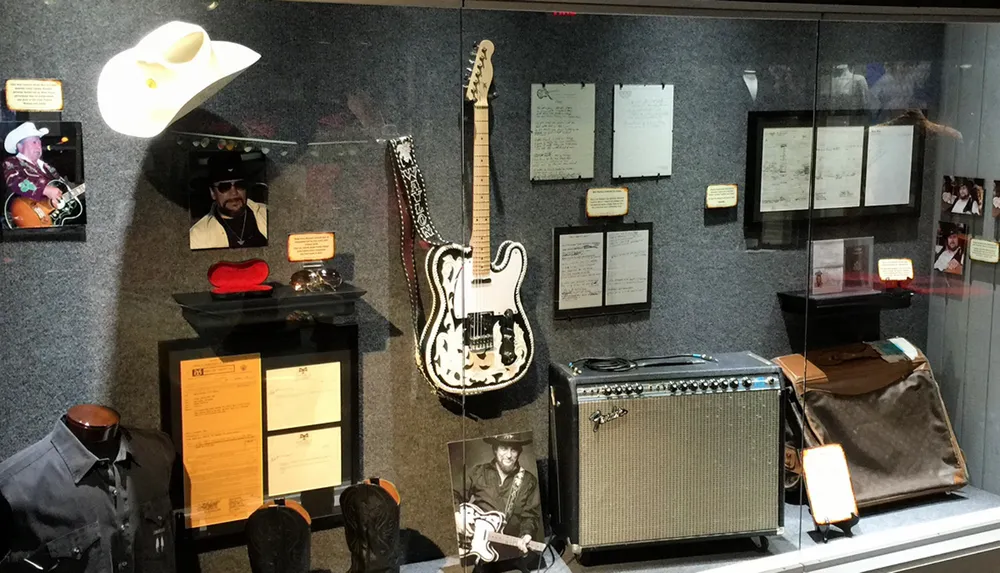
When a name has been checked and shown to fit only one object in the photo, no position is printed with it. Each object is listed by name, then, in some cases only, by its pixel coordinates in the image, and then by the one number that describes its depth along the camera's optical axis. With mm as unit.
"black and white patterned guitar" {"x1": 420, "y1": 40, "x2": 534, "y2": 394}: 2318
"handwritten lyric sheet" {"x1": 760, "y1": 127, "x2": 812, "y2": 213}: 2613
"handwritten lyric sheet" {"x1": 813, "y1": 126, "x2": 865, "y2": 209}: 2678
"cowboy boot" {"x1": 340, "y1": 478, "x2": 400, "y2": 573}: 2297
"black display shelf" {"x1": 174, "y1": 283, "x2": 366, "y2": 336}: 2111
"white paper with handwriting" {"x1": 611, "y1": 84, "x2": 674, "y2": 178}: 2457
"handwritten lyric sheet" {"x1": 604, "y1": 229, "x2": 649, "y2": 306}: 2506
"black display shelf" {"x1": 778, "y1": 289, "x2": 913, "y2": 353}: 2711
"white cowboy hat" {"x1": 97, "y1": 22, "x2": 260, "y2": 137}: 1980
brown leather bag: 2729
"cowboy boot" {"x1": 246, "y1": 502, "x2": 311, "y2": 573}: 2211
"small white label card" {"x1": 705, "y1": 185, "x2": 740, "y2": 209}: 2572
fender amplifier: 2453
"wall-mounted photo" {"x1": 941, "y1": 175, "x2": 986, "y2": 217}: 2871
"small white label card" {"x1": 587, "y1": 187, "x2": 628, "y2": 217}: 2463
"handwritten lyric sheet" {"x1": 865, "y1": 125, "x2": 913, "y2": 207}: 2754
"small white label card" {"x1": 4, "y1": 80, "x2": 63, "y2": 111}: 1922
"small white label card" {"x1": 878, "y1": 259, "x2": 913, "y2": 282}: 2820
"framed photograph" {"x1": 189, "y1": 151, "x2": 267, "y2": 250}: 2076
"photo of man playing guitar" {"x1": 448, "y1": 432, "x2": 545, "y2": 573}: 2424
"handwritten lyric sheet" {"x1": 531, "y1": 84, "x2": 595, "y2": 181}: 2379
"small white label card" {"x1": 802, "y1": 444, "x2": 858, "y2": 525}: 2711
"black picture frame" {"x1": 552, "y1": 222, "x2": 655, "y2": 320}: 2449
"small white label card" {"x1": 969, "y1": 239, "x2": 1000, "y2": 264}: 2949
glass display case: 2012
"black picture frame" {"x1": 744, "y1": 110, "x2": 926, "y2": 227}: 2594
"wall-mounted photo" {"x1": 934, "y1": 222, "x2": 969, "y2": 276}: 2898
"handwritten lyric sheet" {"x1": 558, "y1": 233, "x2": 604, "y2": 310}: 2459
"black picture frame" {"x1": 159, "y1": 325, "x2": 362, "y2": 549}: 2107
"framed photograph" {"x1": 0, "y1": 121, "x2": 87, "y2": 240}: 1944
